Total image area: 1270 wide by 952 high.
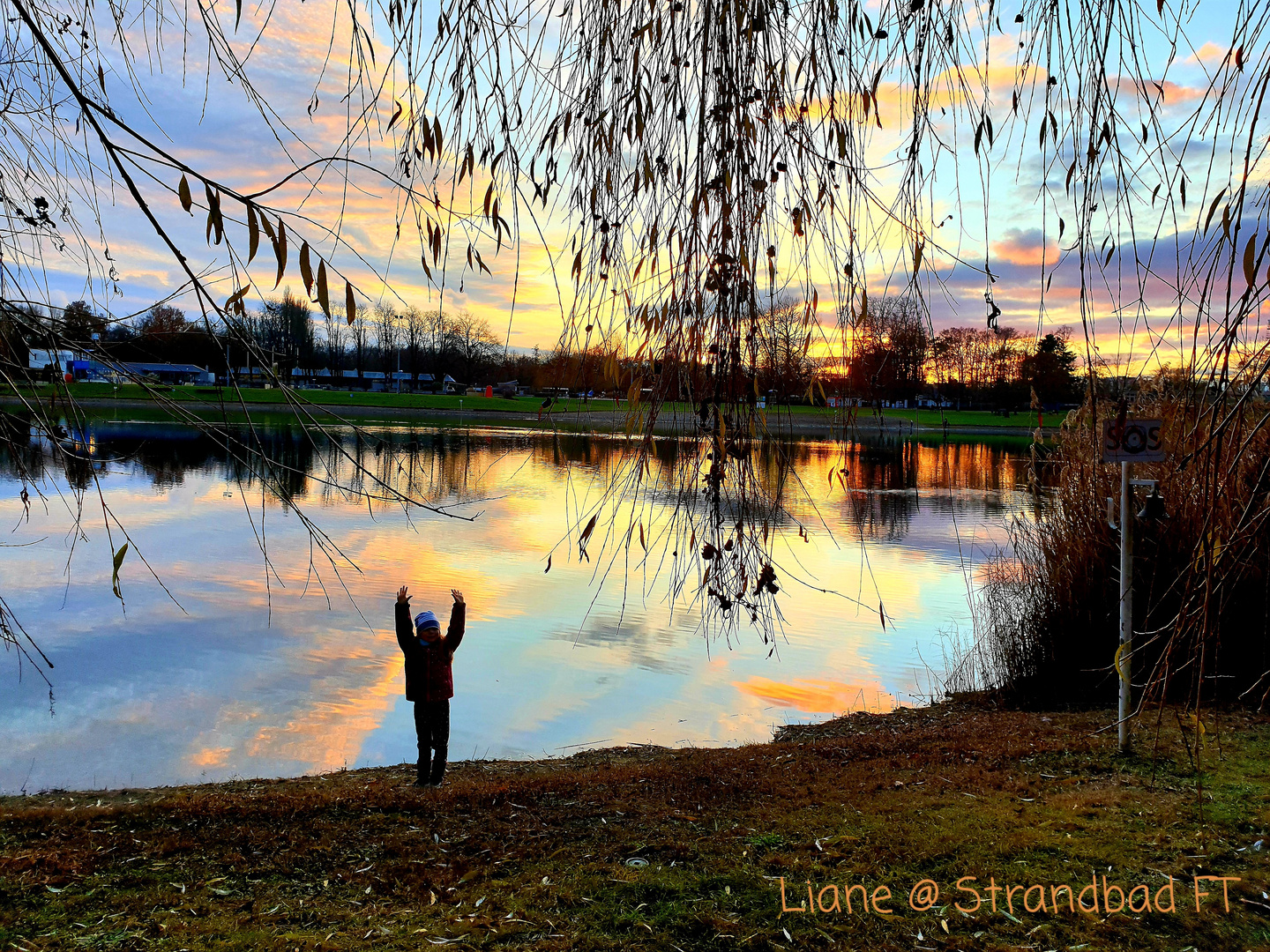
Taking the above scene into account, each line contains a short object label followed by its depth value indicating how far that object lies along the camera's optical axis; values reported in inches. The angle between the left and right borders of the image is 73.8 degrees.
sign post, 209.5
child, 259.9
